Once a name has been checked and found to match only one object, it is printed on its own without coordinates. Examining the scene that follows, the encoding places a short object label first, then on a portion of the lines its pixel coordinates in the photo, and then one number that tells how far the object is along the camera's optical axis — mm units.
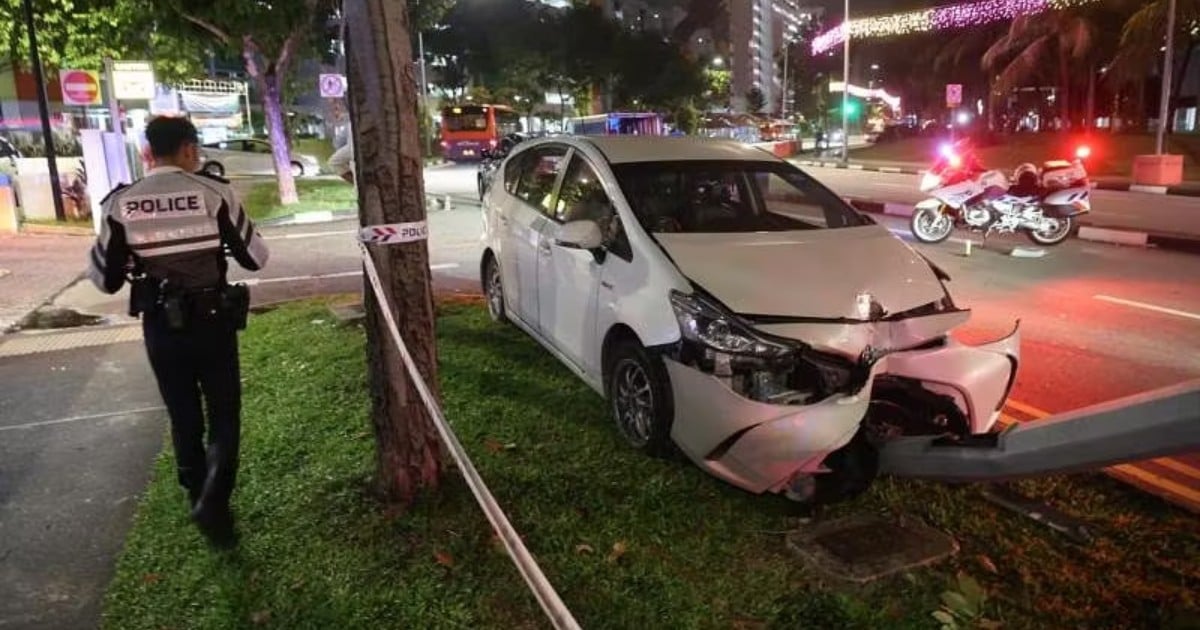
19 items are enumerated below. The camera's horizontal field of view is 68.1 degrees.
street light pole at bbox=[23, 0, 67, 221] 15227
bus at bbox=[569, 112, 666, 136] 30255
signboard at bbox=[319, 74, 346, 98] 18875
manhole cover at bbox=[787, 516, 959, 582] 3430
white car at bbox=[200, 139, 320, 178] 29891
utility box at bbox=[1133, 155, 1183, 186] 21500
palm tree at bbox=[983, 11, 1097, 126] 30359
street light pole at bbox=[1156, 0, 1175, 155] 20484
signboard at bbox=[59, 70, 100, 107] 15727
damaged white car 3803
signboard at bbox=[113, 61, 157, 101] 15789
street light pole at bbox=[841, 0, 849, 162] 32438
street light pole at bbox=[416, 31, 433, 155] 41219
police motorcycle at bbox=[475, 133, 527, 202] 20803
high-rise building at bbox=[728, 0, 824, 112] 131000
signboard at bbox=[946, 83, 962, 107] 32312
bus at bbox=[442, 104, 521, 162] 38219
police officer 3527
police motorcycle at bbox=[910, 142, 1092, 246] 11273
